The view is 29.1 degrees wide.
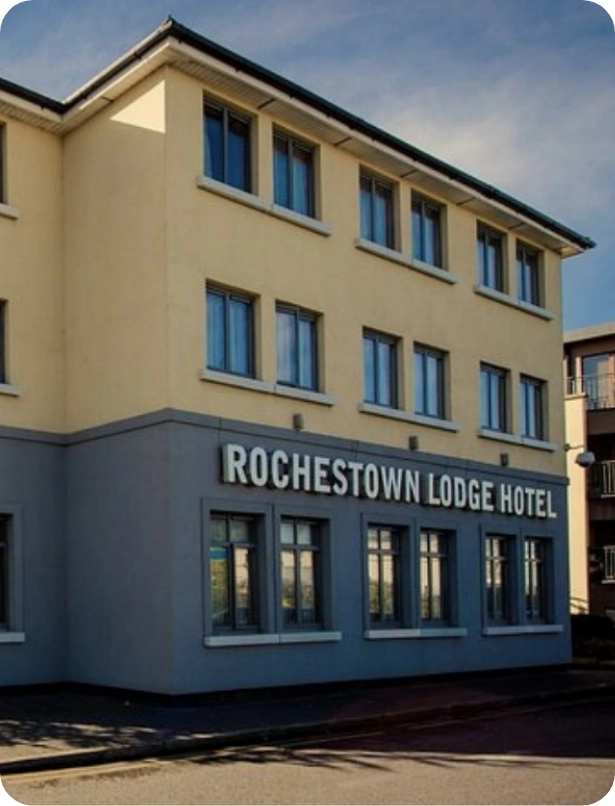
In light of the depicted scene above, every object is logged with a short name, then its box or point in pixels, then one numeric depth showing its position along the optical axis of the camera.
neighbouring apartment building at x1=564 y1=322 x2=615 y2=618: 40.03
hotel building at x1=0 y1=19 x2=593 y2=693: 17.23
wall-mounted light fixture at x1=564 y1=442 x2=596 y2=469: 25.27
